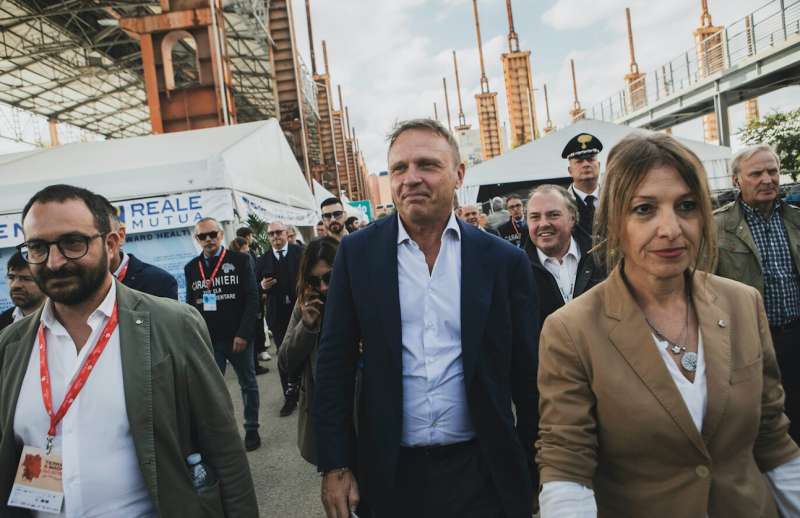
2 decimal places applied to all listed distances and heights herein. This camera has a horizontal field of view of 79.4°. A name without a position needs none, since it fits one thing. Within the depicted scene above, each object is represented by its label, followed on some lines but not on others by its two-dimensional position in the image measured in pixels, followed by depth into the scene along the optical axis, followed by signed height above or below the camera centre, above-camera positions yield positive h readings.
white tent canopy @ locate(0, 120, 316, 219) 6.73 +1.70
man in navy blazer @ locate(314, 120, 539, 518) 1.76 -0.47
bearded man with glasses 1.62 -0.40
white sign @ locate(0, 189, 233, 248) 6.68 +0.84
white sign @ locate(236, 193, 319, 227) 7.27 +0.90
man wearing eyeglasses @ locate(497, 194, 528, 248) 6.82 +0.15
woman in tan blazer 1.26 -0.44
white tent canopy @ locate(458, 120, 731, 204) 11.58 +1.58
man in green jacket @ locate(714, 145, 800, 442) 2.97 -0.28
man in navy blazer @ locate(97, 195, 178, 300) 3.53 -0.02
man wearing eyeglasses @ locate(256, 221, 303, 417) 5.74 -0.38
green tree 15.04 +2.15
